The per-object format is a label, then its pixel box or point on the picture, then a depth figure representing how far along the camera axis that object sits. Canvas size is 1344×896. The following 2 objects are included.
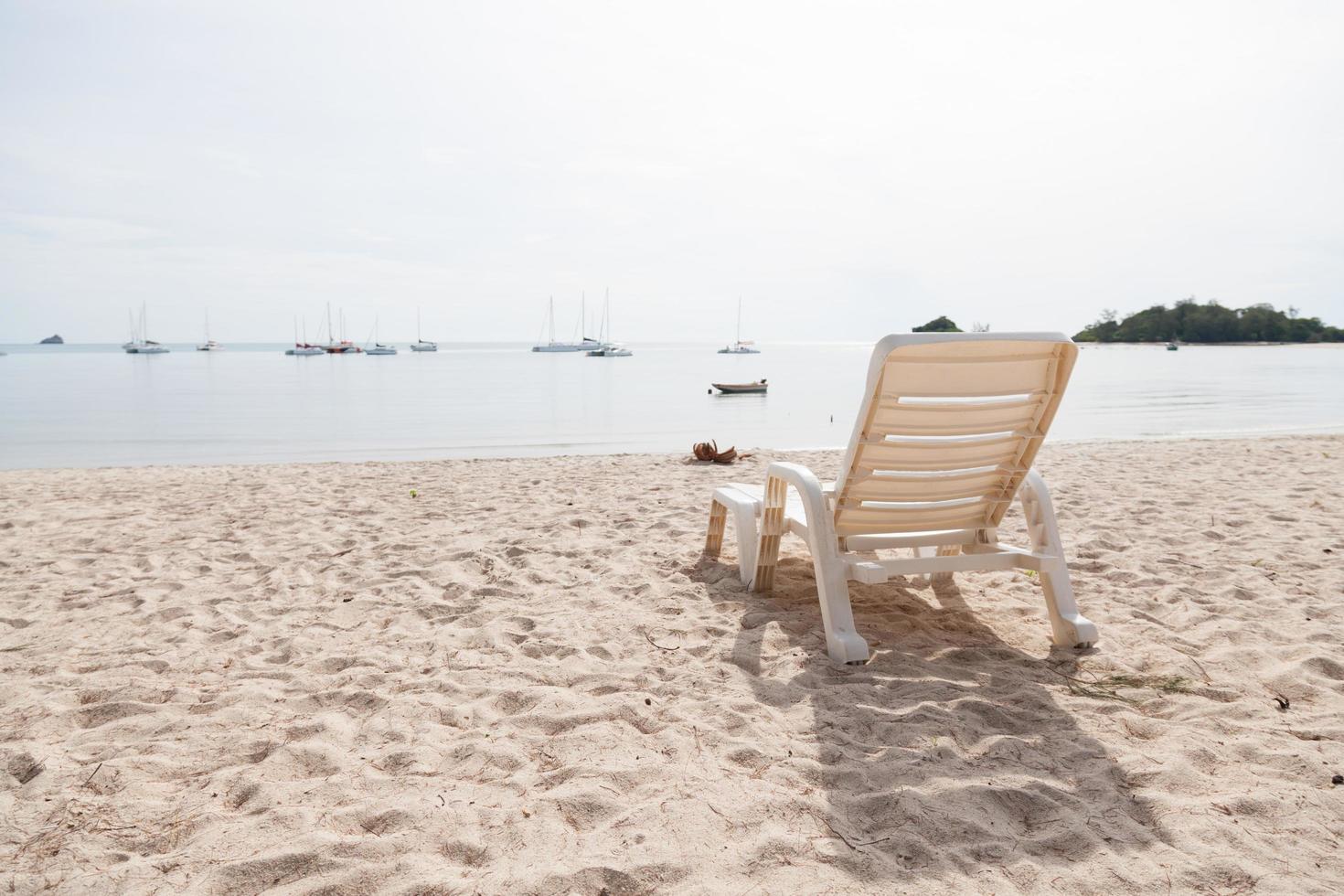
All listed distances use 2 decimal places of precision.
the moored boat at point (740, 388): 29.20
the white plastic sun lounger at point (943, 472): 3.21
